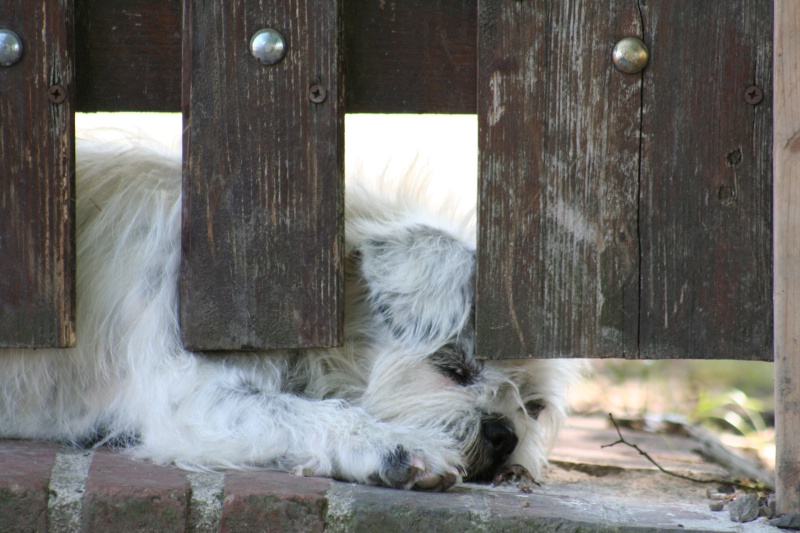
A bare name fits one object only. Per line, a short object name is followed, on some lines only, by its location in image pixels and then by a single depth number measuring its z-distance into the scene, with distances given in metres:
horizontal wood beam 4.57
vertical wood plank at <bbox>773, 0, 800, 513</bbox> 4.05
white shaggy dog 4.77
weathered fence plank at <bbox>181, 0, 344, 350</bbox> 4.39
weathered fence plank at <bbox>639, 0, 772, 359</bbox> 4.35
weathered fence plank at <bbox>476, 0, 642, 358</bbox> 4.36
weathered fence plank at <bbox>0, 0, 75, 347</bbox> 4.41
